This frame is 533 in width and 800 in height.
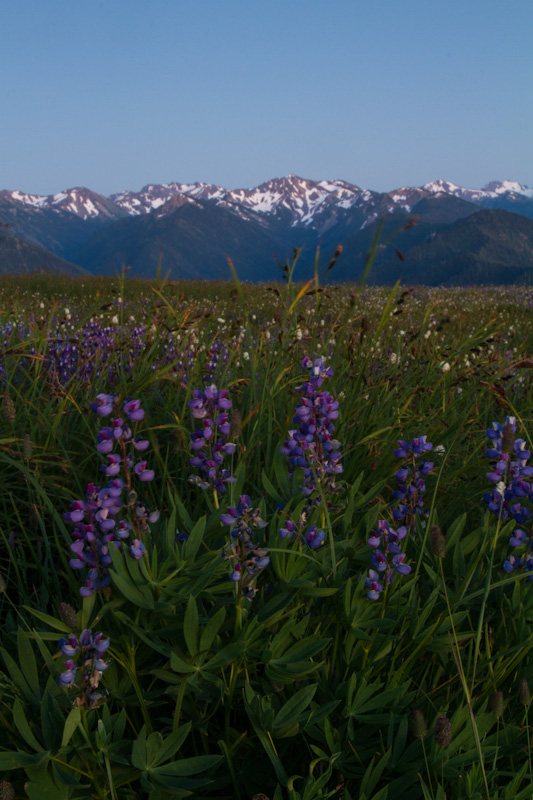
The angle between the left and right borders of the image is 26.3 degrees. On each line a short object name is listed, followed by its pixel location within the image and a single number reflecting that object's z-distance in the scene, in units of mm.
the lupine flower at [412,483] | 989
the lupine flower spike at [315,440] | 990
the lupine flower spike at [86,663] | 797
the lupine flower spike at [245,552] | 836
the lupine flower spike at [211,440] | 957
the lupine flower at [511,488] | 948
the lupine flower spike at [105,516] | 868
